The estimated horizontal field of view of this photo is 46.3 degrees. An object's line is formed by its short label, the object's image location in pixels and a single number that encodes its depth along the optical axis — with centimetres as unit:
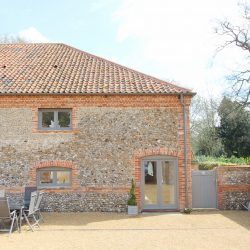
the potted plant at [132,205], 1121
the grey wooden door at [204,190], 1223
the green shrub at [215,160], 1992
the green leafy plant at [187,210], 1142
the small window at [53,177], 1180
